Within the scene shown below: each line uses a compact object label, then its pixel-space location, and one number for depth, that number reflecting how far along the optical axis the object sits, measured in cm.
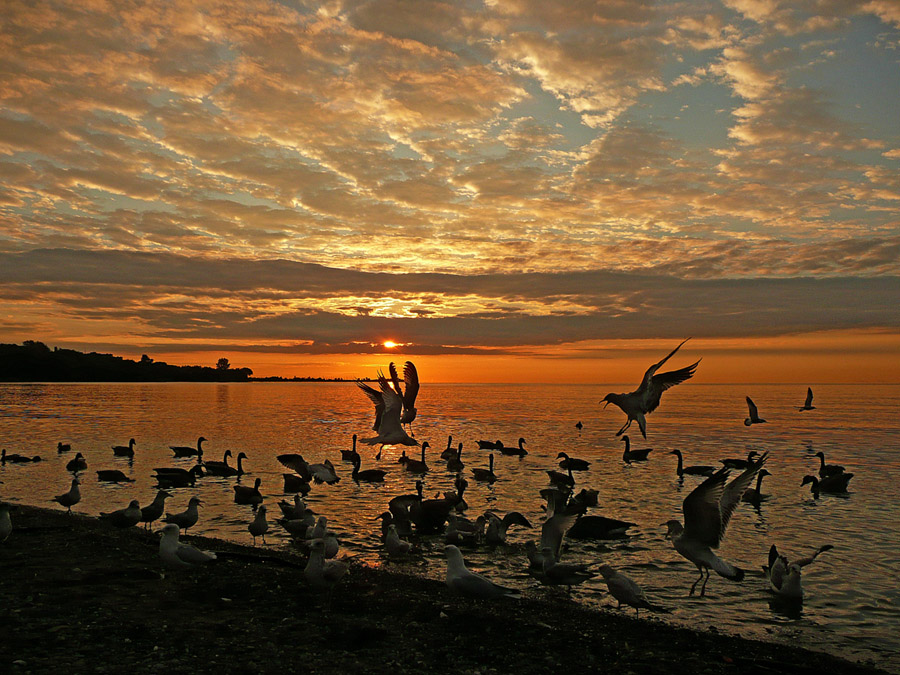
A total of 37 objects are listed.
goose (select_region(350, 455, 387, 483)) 2622
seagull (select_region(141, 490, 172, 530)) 1702
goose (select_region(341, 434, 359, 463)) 3209
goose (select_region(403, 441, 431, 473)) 2883
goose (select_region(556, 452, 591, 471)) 2918
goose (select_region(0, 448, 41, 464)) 2886
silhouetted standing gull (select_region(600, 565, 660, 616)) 1096
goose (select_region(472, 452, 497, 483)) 2614
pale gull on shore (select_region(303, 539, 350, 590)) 1098
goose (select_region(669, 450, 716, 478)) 2753
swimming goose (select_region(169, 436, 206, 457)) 3189
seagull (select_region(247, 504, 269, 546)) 1592
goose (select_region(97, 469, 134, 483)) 2408
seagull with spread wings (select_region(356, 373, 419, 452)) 2048
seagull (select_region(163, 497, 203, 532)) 1608
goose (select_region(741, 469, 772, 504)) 2186
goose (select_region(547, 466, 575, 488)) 2157
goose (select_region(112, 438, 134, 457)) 3134
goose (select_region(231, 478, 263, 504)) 2008
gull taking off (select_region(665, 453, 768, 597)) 1094
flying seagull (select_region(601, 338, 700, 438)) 1753
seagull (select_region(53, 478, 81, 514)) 1831
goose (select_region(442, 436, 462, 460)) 3275
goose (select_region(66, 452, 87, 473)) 2622
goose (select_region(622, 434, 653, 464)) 3256
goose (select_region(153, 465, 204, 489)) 2283
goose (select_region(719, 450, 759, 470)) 2692
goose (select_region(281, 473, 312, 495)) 2206
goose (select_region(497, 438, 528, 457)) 3509
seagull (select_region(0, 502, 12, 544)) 1309
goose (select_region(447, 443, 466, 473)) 2928
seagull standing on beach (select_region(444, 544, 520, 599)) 1046
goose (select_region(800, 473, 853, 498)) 2370
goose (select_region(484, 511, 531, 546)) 1566
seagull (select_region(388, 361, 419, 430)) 1992
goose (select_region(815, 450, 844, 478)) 2556
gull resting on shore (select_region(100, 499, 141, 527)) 1579
